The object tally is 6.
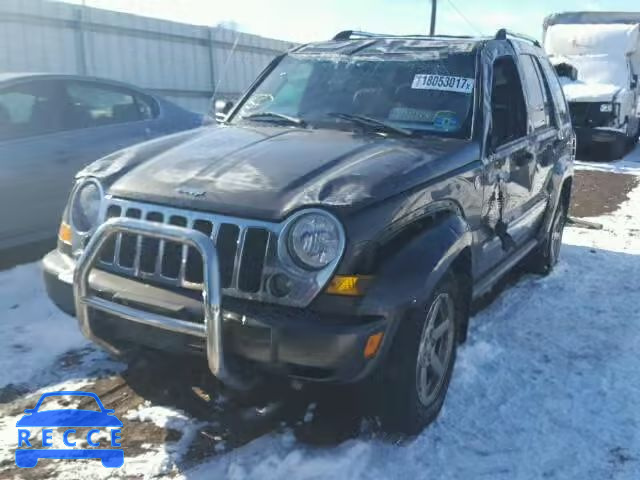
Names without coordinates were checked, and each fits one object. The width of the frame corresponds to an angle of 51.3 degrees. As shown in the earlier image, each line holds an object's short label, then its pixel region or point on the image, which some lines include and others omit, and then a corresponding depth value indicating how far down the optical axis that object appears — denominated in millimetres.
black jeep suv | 2660
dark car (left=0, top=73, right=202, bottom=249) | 5324
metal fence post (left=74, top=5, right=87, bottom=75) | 11547
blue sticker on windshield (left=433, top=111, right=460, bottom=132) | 3754
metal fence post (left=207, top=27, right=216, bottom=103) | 14508
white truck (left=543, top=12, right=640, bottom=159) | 13242
